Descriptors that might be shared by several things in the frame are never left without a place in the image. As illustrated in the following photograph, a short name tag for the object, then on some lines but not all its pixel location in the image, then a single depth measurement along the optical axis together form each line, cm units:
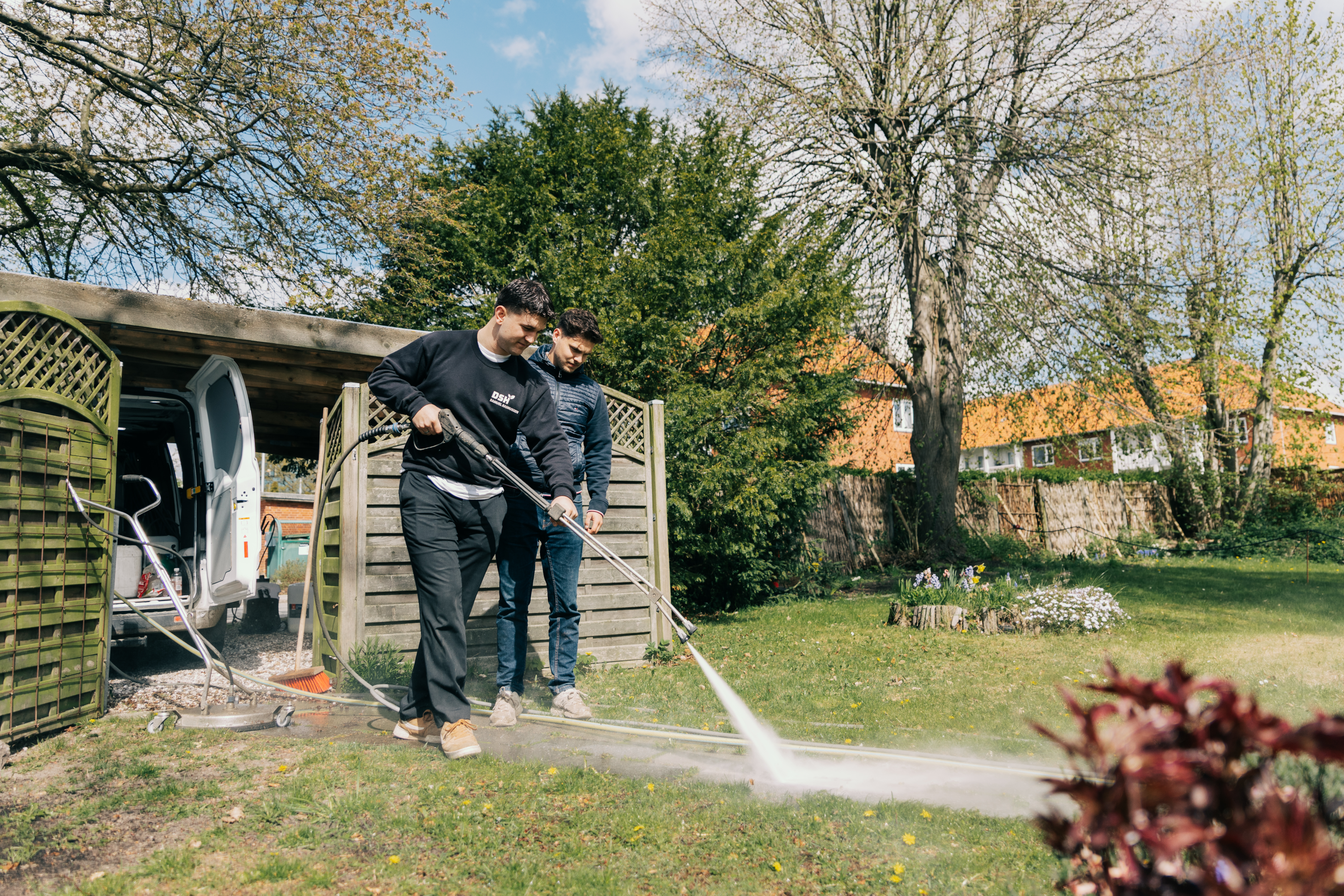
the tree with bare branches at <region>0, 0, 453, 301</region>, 916
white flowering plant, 679
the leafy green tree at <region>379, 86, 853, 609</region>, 909
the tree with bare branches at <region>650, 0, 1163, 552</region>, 1146
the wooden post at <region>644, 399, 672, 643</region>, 635
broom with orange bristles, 532
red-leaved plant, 84
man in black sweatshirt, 345
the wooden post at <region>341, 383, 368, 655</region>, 514
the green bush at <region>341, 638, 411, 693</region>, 507
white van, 562
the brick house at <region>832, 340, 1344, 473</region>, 1277
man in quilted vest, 416
